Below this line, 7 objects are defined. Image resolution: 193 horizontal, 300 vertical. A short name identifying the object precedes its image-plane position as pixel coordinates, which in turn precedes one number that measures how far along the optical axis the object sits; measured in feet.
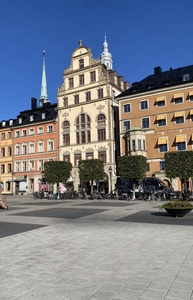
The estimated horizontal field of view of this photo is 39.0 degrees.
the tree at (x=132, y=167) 118.11
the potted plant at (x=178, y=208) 46.43
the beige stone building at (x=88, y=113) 162.09
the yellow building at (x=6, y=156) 201.67
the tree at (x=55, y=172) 140.36
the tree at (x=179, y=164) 103.04
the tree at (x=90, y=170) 131.64
